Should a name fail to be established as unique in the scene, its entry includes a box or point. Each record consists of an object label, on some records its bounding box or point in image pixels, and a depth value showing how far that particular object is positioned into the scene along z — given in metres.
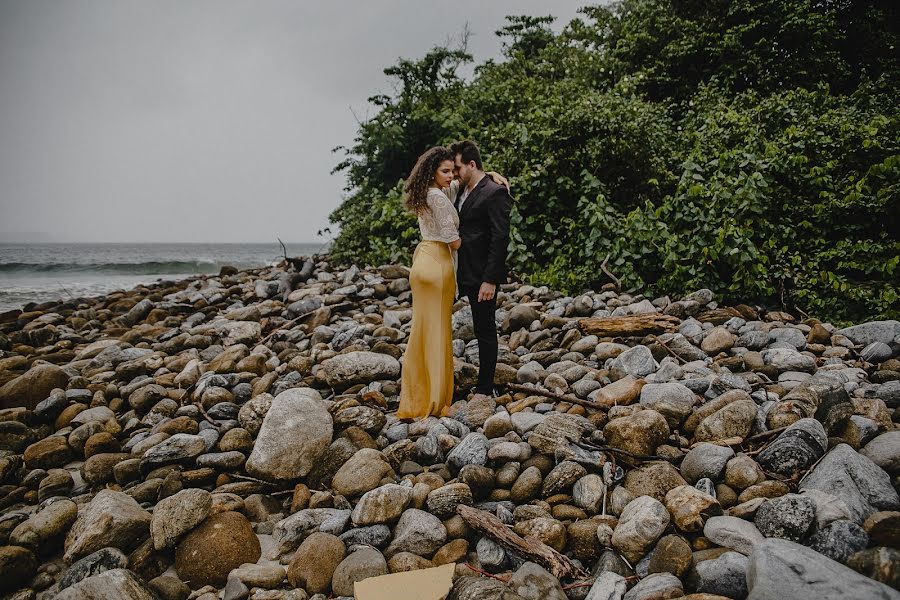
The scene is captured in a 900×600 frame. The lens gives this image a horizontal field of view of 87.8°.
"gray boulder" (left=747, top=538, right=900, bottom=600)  1.66
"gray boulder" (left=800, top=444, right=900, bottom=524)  2.23
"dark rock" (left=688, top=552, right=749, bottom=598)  1.97
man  3.98
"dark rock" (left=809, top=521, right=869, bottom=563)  1.95
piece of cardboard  2.29
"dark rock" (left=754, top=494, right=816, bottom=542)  2.13
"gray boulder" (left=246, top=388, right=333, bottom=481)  3.26
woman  3.92
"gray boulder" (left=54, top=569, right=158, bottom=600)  2.17
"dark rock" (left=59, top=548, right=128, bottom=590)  2.47
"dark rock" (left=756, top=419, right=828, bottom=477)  2.57
